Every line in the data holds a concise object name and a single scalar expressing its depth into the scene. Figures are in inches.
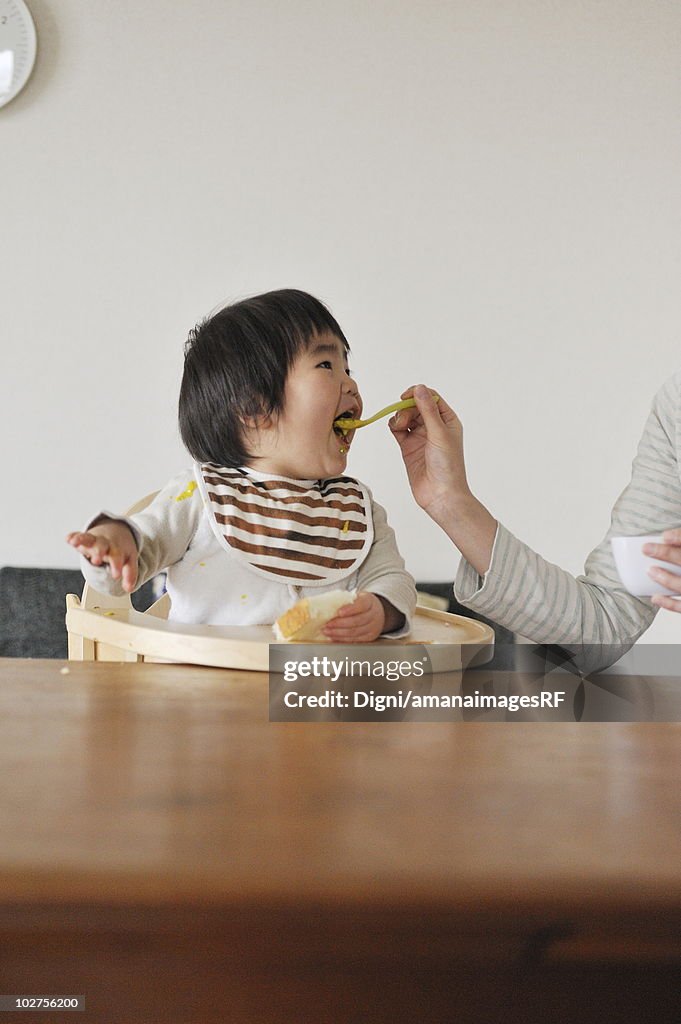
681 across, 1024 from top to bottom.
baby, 39.7
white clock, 79.6
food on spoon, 48.5
